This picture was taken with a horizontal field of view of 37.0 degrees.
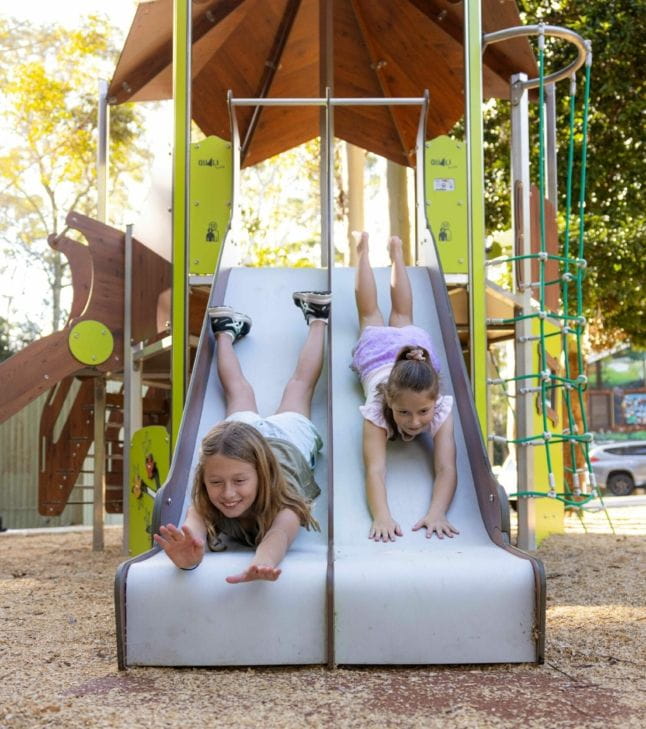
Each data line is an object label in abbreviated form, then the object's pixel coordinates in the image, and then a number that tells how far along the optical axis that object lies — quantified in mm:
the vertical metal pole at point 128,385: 6035
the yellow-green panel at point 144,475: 5625
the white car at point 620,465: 18094
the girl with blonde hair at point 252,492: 2777
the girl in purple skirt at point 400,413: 3354
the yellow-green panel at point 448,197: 5383
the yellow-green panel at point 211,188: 5535
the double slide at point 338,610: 2740
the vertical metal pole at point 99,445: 6734
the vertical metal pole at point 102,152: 7309
